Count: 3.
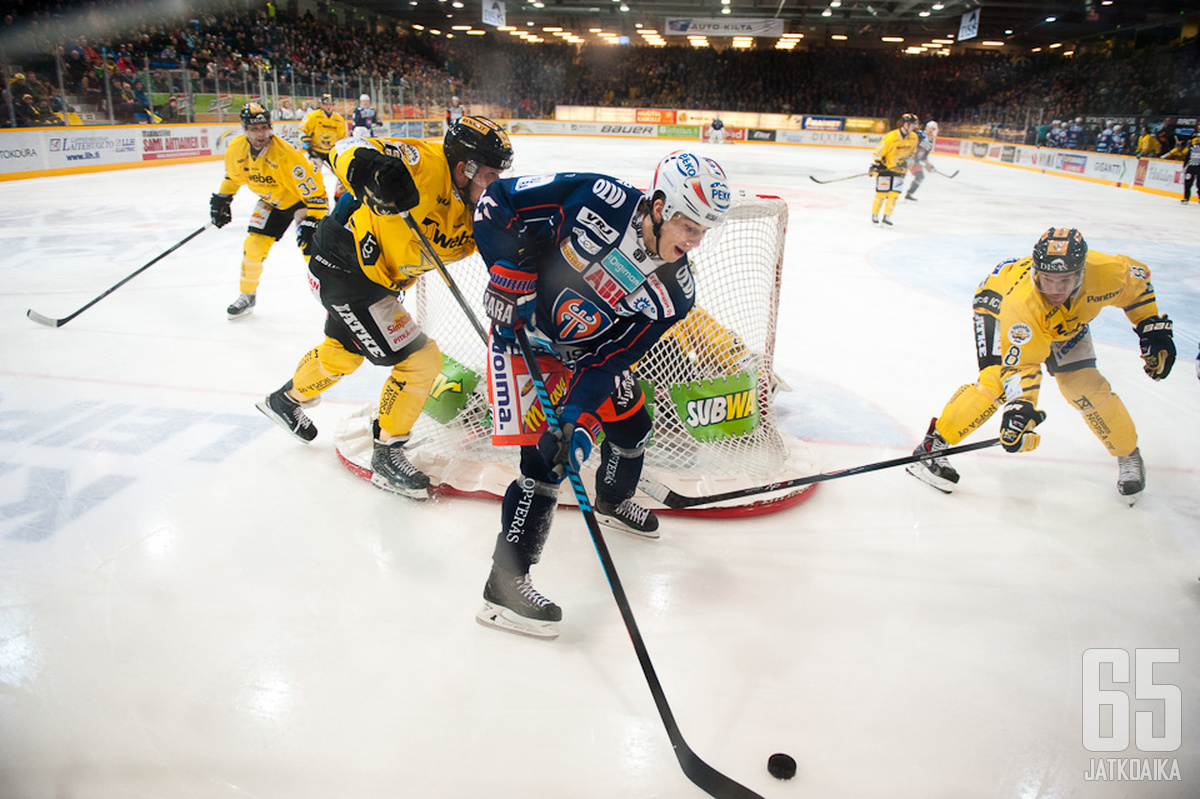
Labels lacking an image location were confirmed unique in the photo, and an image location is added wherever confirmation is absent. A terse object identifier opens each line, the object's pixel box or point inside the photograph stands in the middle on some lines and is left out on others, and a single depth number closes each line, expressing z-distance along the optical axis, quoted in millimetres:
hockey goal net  2920
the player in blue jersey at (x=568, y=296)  1861
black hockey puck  1643
